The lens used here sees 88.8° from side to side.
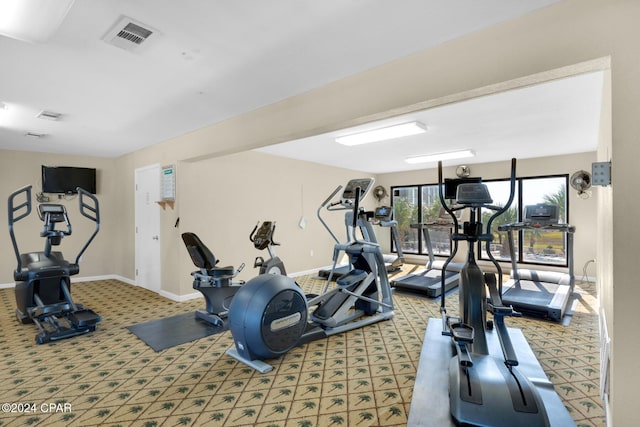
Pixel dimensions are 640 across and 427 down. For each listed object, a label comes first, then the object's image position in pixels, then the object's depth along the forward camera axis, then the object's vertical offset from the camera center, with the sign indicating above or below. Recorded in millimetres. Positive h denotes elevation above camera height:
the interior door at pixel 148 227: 5617 -263
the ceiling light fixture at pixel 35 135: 4852 +1192
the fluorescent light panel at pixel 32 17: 1773 +1128
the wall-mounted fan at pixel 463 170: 7667 +950
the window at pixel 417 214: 8719 -86
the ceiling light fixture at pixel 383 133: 4361 +1113
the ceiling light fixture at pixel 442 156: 6246 +1096
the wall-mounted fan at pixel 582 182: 5922 +509
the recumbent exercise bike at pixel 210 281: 4051 -866
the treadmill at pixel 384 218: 4621 -98
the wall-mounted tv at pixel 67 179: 6137 +670
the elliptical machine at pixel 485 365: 1994 -1176
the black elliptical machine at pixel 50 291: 3678 -952
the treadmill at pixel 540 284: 4250 -1227
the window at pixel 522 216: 6906 -154
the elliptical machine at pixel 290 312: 2865 -1008
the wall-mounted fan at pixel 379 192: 9258 +540
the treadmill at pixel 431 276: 5414 -1244
